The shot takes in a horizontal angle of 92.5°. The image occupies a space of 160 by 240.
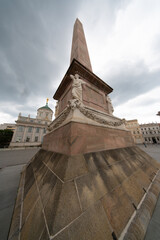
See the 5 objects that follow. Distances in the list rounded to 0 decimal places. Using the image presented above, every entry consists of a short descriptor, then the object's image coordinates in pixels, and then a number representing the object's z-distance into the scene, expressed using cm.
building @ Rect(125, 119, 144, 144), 3495
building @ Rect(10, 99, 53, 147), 2798
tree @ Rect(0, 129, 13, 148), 2636
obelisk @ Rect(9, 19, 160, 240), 95
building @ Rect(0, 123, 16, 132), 5374
